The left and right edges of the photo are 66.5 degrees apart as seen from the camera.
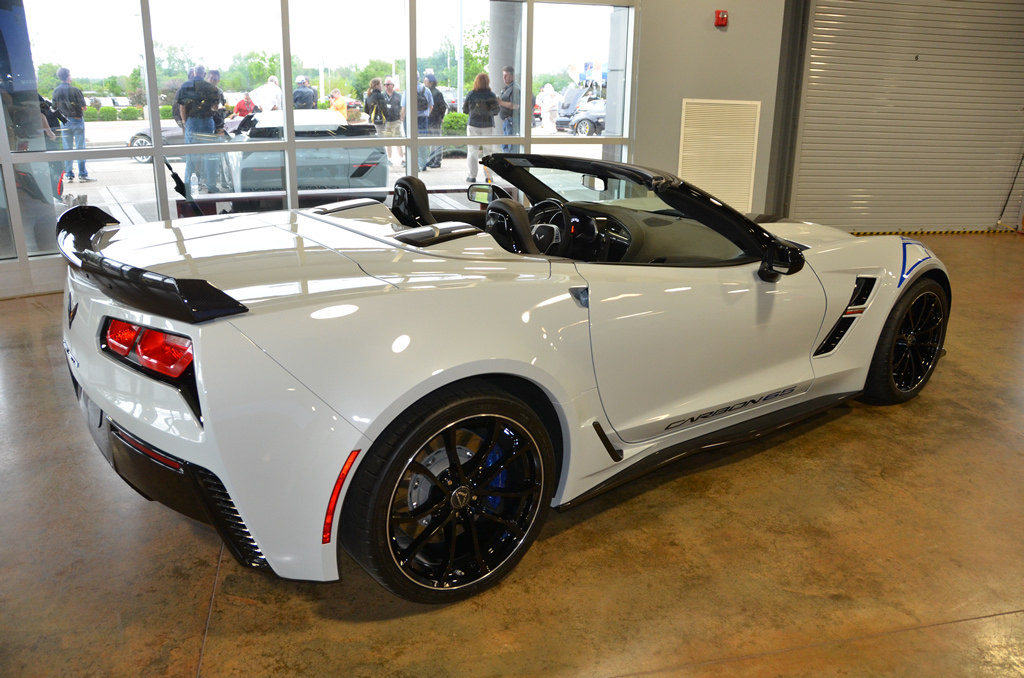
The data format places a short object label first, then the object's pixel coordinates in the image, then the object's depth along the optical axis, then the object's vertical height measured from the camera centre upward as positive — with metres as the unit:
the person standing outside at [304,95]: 6.65 +0.05
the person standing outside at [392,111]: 7.03 -0.07
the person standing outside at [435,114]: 7.13 -0.10
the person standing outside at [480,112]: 7.35 -0.08
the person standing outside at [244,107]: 6.51 -0.05
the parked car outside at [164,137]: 6.23 -0.29
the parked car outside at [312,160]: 6.65 -0.49
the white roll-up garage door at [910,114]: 8.69 -0.06
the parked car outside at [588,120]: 7.73 -0.15
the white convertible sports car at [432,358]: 1.87 -0.67
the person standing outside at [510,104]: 7.42 +0.00
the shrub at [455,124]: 7.32 -0.19
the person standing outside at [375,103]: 6.98 +0.00
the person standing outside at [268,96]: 6.55 +0.04
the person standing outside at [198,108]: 6.32 -0.06
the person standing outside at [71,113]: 5.96 -0.10
